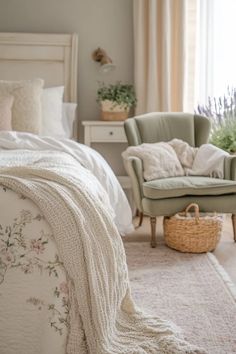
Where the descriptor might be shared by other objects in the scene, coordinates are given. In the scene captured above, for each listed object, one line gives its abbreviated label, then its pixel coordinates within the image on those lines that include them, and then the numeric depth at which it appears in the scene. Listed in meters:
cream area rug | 2.26
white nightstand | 4.39
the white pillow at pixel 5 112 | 3.53
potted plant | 4.42
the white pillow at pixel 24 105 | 3.69
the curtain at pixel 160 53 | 4.51
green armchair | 3.42
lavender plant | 4.23
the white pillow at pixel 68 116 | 4.33
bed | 1.77
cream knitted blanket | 1.81
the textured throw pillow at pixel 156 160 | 3.67
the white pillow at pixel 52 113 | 3.98
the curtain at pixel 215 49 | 4.64
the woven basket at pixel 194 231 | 3.39
